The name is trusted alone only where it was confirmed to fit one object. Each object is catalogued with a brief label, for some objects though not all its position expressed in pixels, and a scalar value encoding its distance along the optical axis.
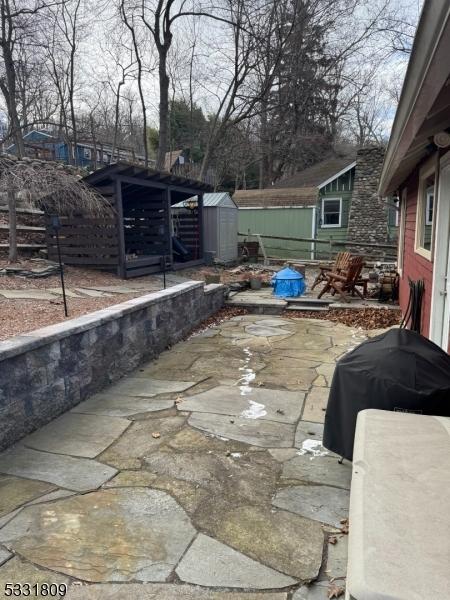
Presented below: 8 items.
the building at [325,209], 16.31
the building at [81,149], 23.02
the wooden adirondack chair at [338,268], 8.63
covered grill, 2.03
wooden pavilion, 8.80
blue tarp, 8.22
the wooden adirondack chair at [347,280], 7.79
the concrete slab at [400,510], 1.01
